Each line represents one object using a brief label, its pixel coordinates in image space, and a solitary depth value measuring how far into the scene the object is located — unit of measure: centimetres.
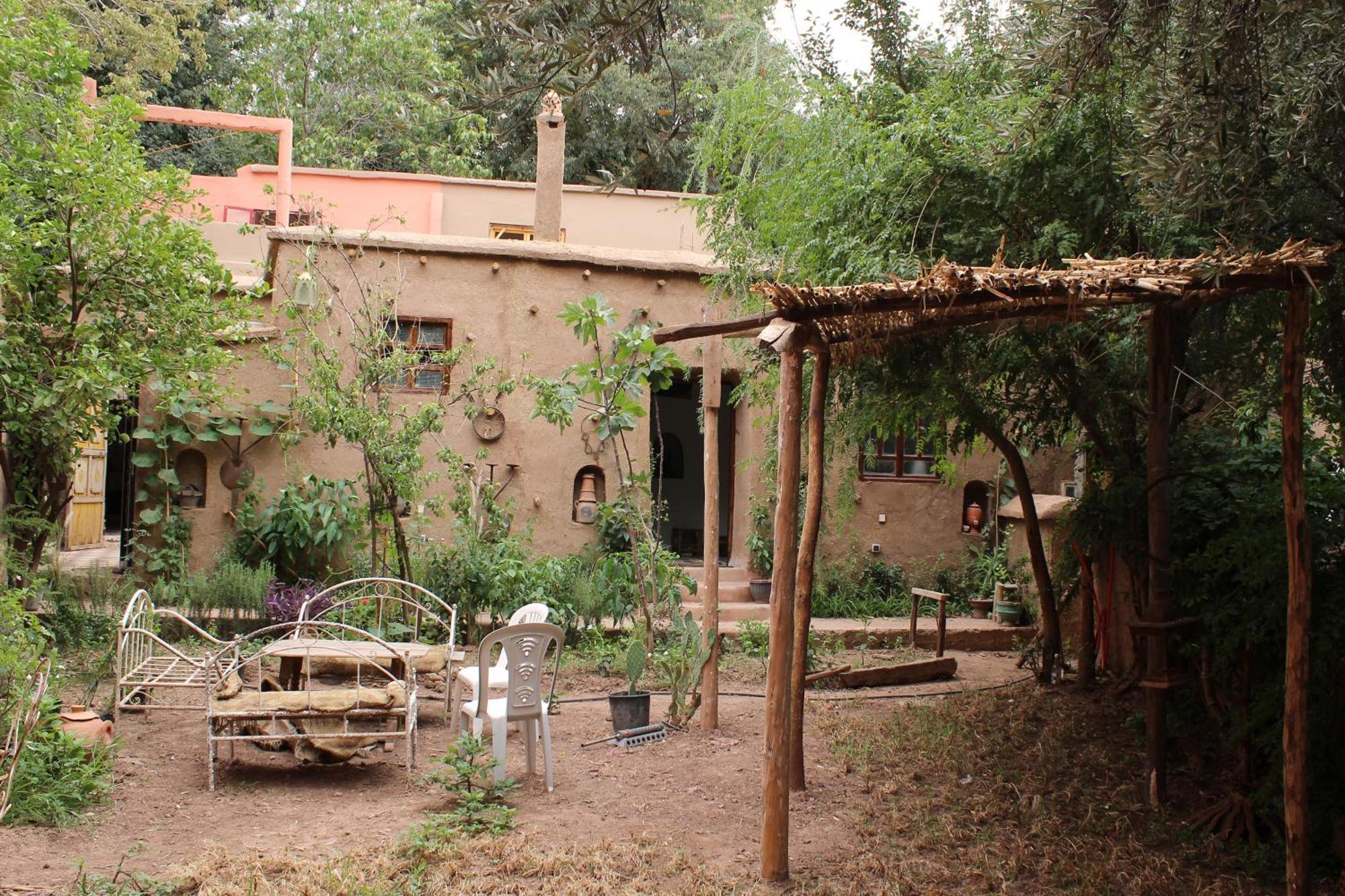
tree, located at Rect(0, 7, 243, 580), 796
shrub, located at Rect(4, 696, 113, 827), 539
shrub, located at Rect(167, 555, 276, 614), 975
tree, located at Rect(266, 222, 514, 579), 970
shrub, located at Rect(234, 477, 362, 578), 1055
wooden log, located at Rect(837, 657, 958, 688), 908
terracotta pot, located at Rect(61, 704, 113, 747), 618
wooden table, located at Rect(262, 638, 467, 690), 646
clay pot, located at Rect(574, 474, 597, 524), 1171
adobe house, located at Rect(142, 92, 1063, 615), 1115
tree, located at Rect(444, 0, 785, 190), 1731
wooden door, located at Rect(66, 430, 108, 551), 1518
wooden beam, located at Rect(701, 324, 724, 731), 741
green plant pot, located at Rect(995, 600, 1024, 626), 1154
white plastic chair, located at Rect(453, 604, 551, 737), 669
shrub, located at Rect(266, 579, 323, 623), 982
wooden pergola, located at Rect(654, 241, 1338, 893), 440
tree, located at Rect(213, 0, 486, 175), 1934
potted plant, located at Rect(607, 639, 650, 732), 727
